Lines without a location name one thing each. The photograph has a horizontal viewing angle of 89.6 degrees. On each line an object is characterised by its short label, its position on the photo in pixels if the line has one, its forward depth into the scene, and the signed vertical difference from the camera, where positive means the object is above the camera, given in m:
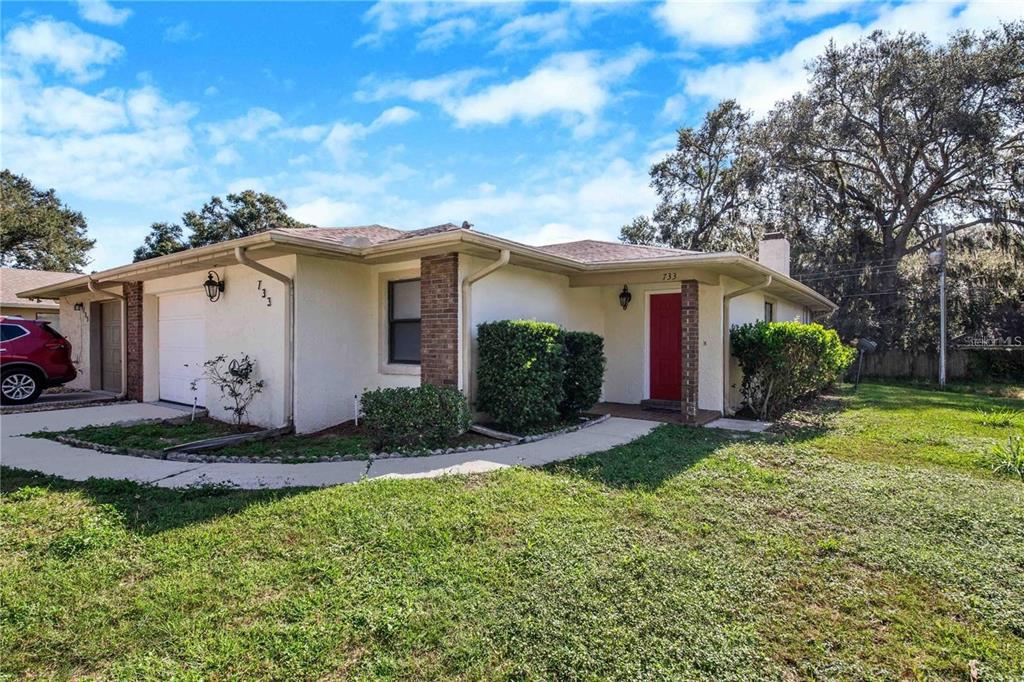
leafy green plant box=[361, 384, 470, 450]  6.09 -0.84
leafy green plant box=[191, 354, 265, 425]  7.70 -0.54
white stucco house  7.08 +0.60
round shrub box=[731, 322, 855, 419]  8.35 -0.25
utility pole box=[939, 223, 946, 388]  16.12 +0.53
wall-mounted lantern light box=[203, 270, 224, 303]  8.33 +0.98
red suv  9.58 -0.22
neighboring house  14.83 +1.39
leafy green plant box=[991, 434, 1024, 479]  5.14 -1.18
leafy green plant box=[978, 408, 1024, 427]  8.16 -1.21
